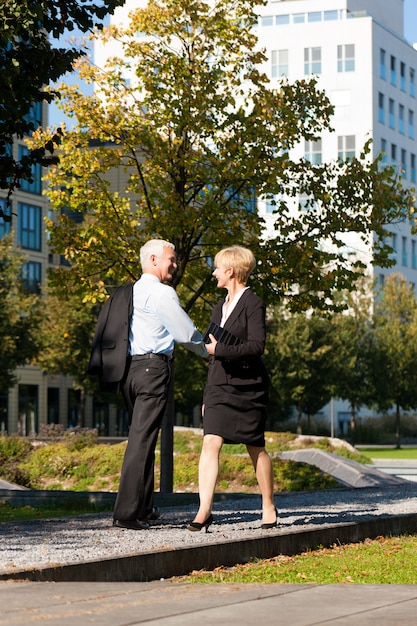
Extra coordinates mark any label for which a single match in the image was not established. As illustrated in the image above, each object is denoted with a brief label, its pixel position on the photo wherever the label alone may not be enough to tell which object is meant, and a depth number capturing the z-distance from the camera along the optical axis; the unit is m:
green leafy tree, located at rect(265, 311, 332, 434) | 61.44
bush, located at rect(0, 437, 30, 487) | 19.63
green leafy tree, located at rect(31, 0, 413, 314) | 18.34
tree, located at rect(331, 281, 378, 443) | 64.31
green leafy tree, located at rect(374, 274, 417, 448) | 66.69
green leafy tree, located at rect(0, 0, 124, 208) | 10.67
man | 9.00
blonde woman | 8.95
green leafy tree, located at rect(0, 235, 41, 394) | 50.66
